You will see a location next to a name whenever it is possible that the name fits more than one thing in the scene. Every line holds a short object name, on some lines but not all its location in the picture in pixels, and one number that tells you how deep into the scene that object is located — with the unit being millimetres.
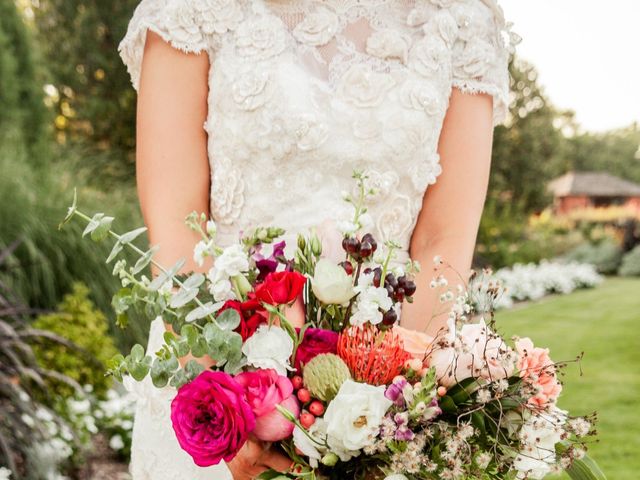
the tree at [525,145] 21547
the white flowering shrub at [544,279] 14969
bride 1861
